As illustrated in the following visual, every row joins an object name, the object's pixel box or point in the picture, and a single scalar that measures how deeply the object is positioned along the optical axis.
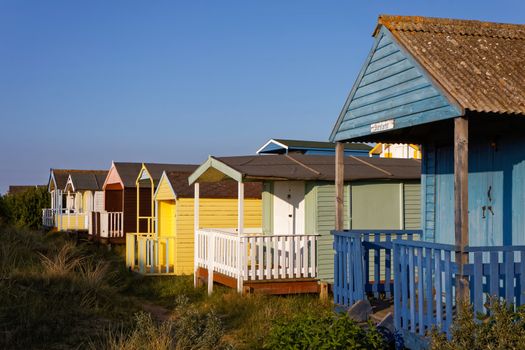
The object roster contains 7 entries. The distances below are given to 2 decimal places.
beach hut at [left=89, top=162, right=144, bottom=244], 27.14
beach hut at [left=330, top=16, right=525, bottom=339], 7.26
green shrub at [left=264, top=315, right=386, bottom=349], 7.25
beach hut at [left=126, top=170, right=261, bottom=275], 18.58
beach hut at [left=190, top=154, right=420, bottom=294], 14.27
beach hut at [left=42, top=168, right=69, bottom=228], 39.88
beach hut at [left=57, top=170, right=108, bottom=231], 34.19
